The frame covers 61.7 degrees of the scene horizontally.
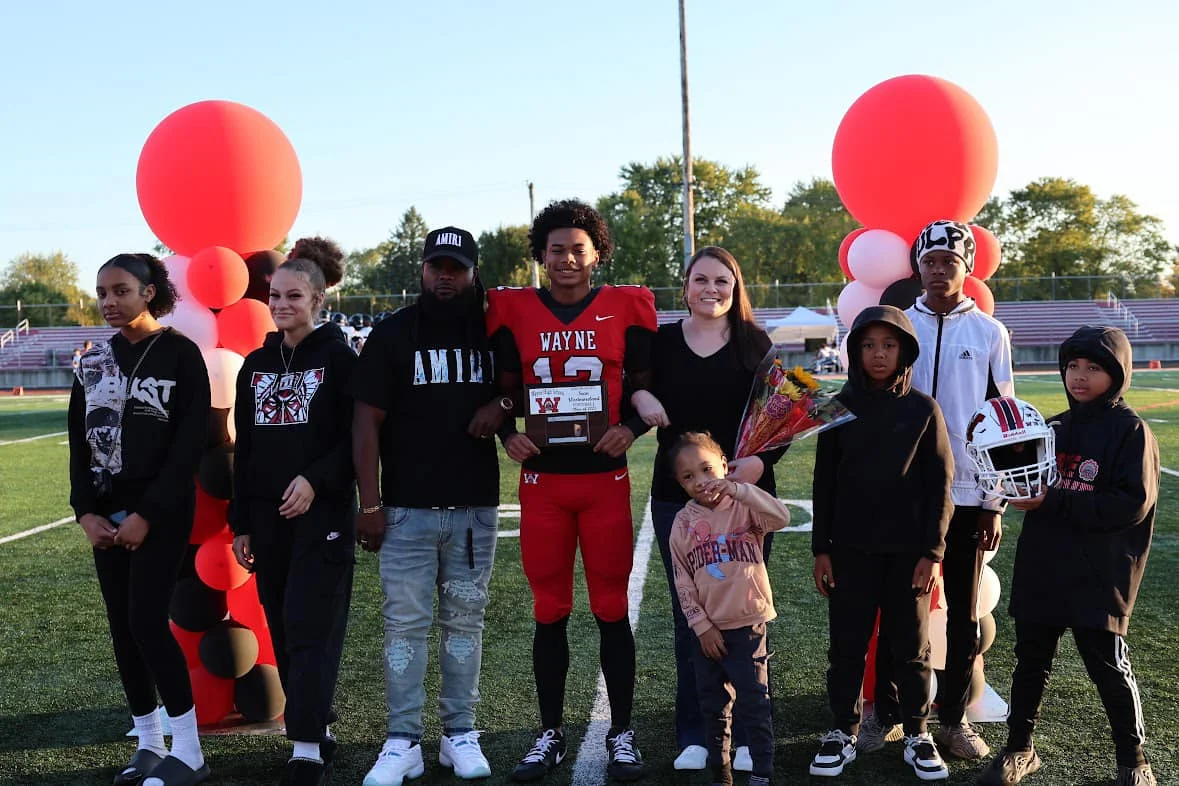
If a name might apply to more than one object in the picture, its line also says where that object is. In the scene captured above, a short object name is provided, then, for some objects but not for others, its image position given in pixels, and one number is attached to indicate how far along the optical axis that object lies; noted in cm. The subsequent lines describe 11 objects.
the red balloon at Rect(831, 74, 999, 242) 441
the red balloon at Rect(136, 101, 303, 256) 424
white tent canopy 3456
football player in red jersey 344
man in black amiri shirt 349
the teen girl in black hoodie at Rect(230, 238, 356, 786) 339
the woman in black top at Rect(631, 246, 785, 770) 352
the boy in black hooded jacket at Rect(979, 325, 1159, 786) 320
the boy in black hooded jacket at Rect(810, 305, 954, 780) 338
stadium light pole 2450
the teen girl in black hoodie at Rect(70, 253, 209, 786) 340
